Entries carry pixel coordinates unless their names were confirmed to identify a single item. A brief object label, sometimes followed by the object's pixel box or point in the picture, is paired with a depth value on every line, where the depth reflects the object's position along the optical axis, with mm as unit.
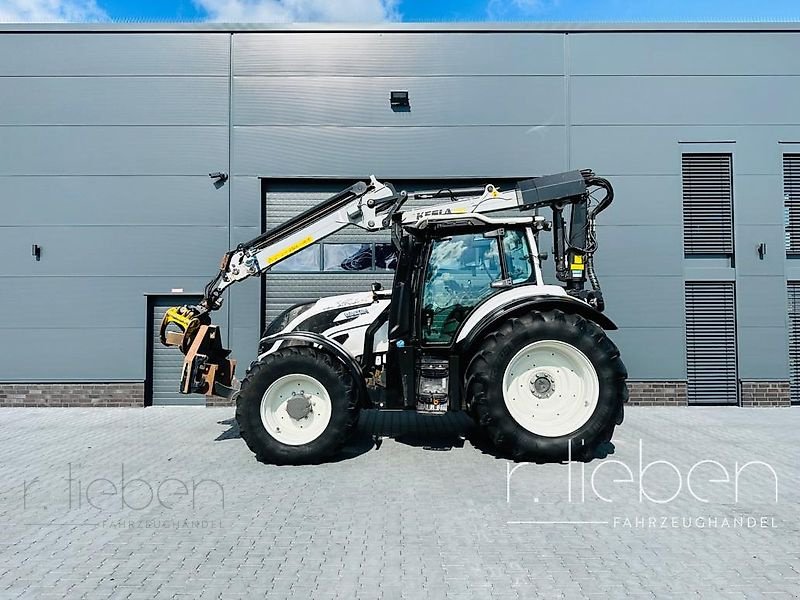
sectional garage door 10617
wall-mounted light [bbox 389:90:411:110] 10461
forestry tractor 6039
